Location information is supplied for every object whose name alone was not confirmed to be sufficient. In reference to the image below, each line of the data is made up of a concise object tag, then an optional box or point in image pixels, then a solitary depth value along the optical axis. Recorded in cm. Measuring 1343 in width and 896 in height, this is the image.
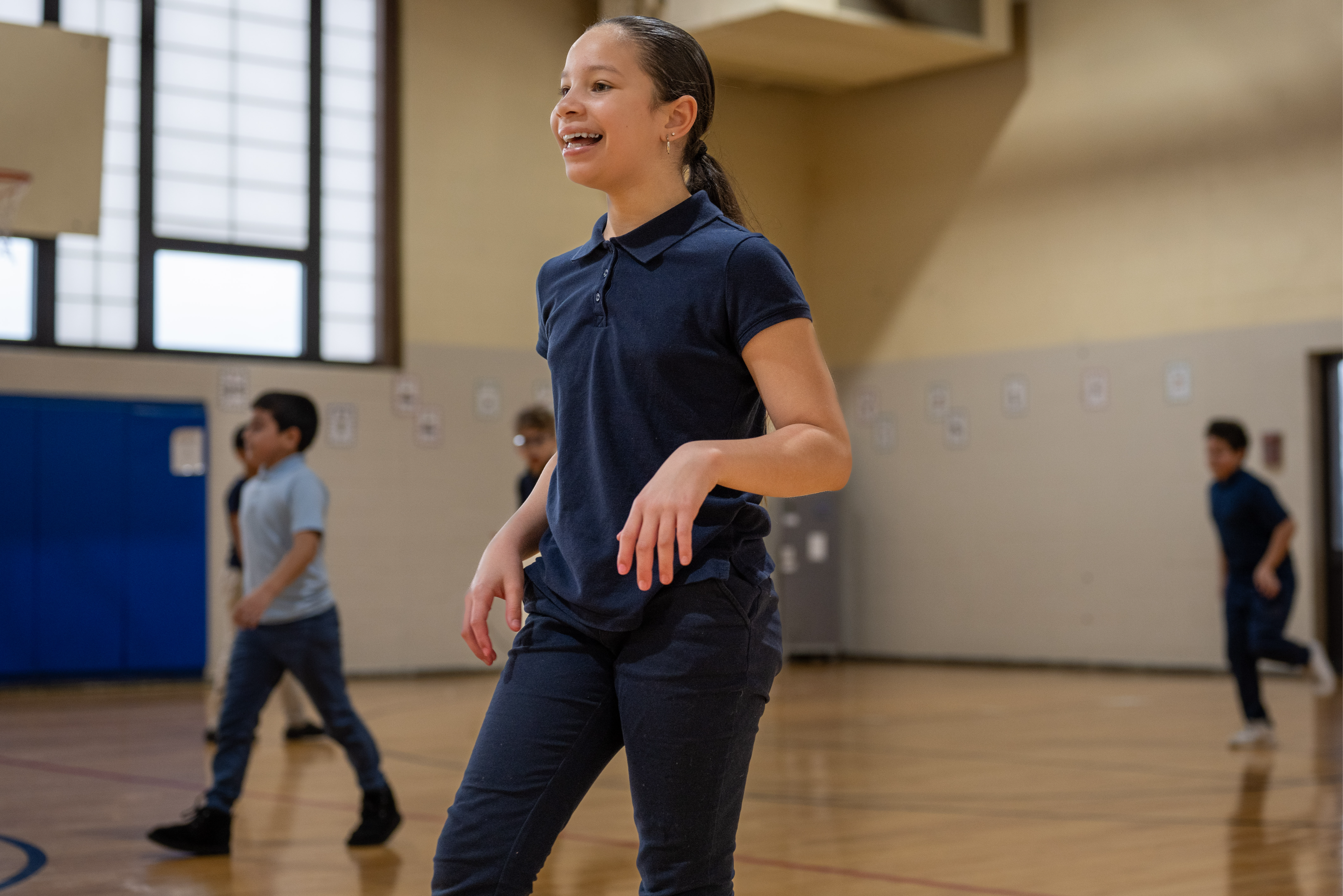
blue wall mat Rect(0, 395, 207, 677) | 1045
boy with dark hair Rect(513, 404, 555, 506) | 659
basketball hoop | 603
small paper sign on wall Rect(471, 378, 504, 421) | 1230
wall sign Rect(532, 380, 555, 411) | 1248
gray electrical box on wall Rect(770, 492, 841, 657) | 1355
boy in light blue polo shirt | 491
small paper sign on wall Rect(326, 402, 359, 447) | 1162
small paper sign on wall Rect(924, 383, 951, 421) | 1327
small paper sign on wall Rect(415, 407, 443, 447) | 1204
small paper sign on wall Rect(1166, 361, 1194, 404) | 1165
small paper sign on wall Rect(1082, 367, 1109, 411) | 1221
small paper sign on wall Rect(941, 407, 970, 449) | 1315
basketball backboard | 609
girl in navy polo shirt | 183
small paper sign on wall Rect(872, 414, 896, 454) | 1371
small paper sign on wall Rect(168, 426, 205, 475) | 1097
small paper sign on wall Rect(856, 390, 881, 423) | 1384
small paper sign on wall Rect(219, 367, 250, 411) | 1113
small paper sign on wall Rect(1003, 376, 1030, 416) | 1273
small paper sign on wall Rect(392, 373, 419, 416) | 1192
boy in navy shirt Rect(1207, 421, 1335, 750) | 741
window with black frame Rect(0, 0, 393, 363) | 1081
